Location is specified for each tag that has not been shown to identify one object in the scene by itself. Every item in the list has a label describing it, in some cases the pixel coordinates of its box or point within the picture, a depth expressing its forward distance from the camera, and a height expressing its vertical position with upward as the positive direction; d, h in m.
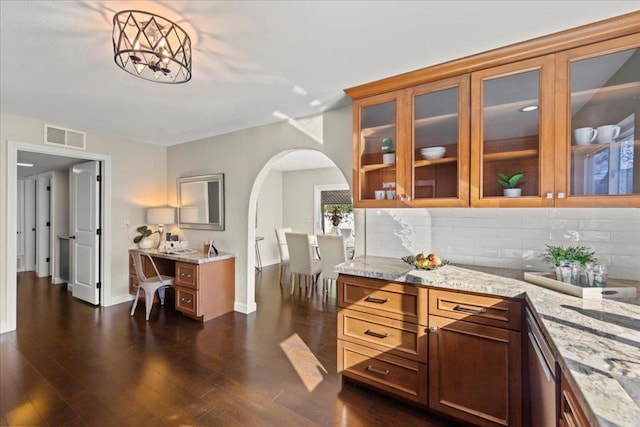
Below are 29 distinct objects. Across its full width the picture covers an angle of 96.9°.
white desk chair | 3.52 -0.93
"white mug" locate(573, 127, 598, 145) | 1.64 +0.44
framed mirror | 3.94 +0.12
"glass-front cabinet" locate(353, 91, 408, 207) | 2.20 +0.50
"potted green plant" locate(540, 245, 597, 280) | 1.62 -0.26
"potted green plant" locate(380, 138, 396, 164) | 2.26 +0.49
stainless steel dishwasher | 1.15 -0.77
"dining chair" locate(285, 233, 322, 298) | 4.39 -0.76
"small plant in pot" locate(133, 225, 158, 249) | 4.15 -0.43
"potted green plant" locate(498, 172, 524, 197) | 1.83 +0.18
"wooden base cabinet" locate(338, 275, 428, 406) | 1.81 -0.85
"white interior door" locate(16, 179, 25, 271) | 6.20 -0.41
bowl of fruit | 1.99 -0.36
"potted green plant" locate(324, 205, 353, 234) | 6.93 -0.08
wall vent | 3.40 +0.90
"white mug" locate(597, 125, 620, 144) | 1.60 +0.45
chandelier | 1.48 +0.98
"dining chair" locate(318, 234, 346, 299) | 4.03 -0.60
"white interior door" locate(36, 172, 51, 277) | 5.90 -0.33
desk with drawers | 3.35 -0.91
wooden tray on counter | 1.47 -0.41
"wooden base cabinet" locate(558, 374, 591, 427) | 0.85 -0.65
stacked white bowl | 2.06 +0.43
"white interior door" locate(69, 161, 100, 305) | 3.99 -0.30
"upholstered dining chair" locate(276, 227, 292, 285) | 5.28 -0.74
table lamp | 4.15 -0.09
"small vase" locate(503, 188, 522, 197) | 1.82 +0.12
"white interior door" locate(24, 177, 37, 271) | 6.18 -0.16
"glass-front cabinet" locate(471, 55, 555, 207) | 1.71 +0.50
